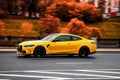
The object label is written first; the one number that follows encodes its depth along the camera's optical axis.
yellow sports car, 22.81
